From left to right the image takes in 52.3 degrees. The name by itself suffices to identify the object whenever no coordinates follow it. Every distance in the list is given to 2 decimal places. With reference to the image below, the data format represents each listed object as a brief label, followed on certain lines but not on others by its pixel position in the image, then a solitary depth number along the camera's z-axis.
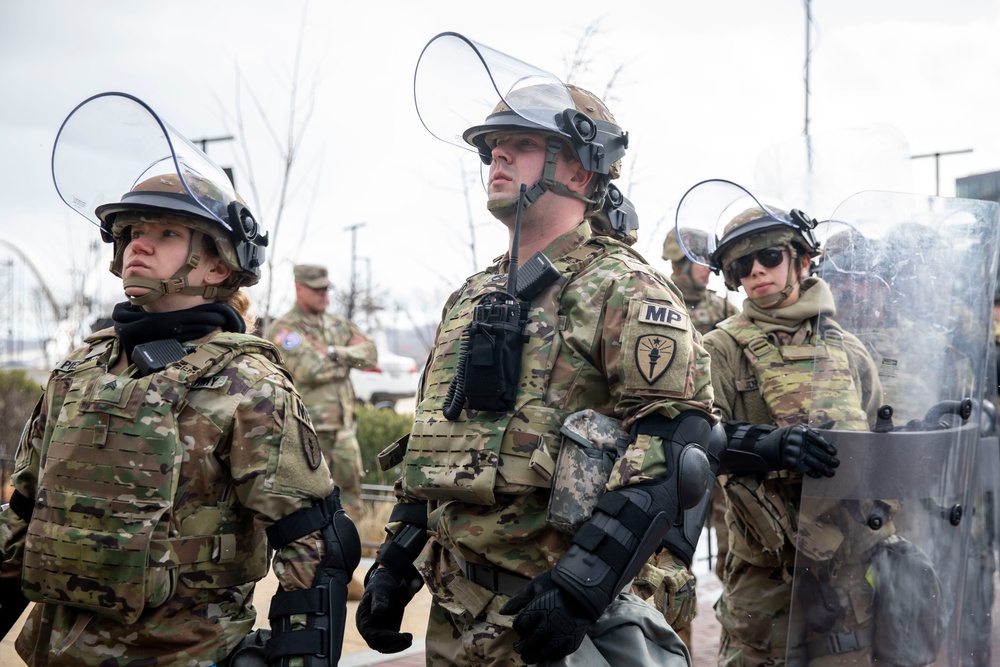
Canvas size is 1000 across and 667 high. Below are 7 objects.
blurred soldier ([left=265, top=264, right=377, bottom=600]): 9.57
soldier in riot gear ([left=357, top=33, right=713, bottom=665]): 2.74
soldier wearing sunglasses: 4.25
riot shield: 3.52
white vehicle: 27.64
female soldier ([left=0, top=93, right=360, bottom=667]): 2.86
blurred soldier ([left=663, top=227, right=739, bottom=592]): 8.38
